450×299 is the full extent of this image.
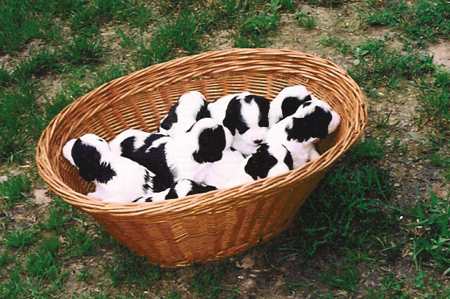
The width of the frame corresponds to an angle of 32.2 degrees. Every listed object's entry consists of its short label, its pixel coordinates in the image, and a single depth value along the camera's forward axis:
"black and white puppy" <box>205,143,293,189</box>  2.54
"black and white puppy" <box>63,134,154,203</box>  2.64
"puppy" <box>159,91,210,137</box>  2.86
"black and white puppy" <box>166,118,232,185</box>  2.65
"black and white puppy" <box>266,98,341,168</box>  2.63
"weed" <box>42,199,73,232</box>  2.90
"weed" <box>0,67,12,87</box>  3.71
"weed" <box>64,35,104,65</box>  3.81
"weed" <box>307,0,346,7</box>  3.92
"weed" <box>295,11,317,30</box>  3.79
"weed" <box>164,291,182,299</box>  2.55
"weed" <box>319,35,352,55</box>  3.59
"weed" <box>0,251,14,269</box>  2.79
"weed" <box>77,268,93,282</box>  2.68
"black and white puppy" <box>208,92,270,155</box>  2.83
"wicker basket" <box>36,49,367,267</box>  2.26
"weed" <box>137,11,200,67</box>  3.71
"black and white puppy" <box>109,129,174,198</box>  2.70
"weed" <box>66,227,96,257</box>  2.78
